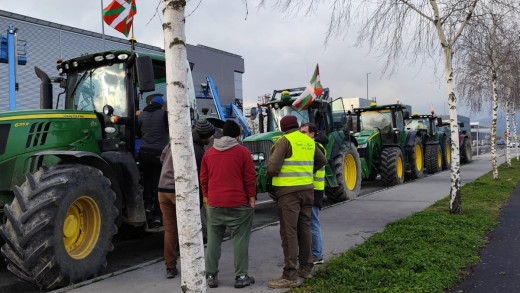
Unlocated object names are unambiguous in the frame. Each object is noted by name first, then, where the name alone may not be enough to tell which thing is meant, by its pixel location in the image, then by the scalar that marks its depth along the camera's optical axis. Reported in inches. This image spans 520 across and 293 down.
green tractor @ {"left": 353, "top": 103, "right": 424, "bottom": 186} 561.0
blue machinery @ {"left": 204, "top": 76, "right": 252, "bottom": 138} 446.4
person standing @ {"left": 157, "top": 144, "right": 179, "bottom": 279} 200.8
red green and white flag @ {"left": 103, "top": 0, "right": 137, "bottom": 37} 293.9
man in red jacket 184.7
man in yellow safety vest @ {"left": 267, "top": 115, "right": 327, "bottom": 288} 191.9
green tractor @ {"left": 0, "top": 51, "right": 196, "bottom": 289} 179.9
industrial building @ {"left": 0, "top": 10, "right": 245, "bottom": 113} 871.1
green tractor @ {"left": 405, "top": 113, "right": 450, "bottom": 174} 734.5
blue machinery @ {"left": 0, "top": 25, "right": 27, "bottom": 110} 321.4
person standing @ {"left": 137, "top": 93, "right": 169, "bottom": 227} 238.1
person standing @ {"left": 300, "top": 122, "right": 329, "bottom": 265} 213.3
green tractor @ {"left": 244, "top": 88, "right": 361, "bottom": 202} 400.2
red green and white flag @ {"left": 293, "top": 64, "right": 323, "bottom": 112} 369.4
